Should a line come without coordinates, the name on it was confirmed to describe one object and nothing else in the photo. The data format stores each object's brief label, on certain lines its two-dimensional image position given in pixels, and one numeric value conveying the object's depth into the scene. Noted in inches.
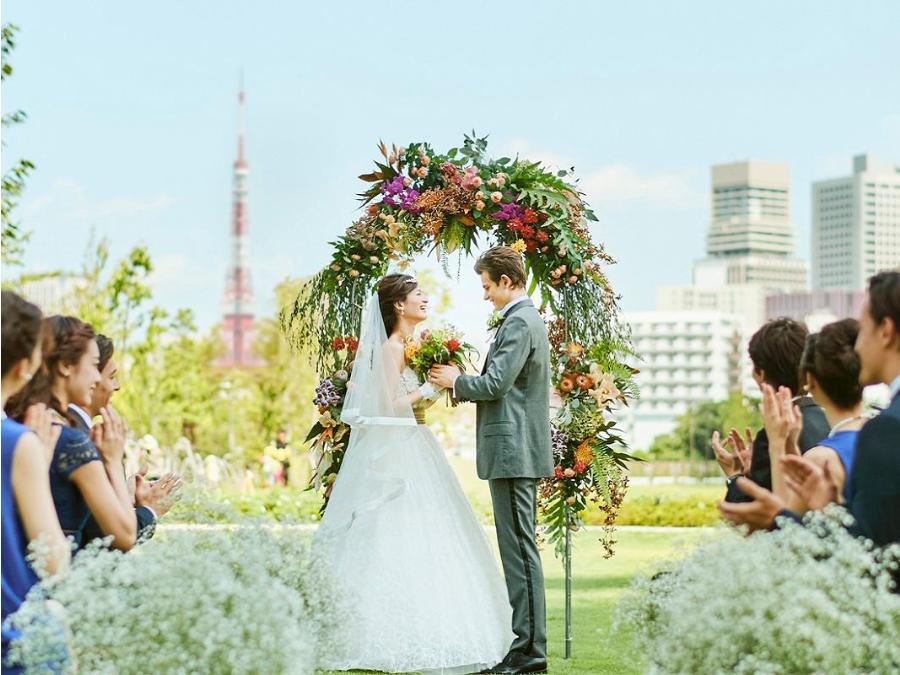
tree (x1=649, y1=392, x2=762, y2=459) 3307.1
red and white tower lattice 4638.3
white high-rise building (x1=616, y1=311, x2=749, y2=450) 5531.5
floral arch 310.0
